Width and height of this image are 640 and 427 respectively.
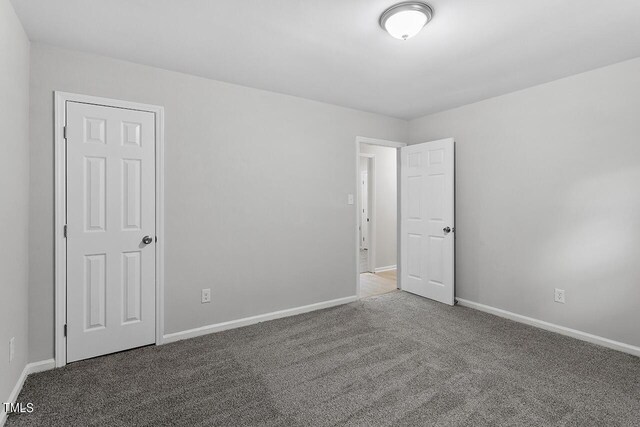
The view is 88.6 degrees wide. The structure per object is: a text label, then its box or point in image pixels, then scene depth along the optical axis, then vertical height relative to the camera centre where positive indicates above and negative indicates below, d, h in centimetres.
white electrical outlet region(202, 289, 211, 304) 306 -76
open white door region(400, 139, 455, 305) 390 -7
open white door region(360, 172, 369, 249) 615 +10
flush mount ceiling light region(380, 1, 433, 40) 190 +118
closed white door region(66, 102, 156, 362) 249 -12
